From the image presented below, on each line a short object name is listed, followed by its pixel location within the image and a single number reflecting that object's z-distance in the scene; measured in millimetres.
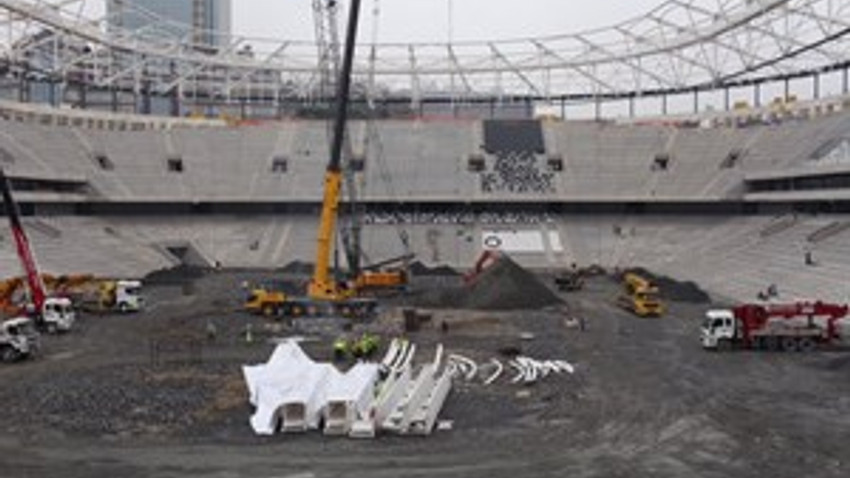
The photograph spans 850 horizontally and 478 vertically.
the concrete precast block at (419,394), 19891
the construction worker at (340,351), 28641
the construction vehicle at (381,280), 45594
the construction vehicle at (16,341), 27953
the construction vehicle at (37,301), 33781
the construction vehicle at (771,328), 30109
